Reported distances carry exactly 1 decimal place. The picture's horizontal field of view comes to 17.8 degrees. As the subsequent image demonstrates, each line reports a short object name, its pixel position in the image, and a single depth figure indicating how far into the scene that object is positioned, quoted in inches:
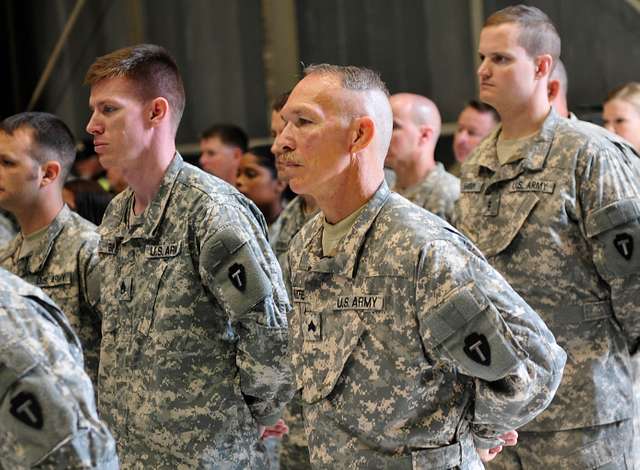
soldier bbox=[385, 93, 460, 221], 323.9
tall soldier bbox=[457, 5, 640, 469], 226.5
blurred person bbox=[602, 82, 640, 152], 340.2
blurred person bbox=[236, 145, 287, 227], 373.4
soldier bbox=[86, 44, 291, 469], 196.7
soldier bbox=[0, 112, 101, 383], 244.4
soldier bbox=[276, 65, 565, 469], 155.1
